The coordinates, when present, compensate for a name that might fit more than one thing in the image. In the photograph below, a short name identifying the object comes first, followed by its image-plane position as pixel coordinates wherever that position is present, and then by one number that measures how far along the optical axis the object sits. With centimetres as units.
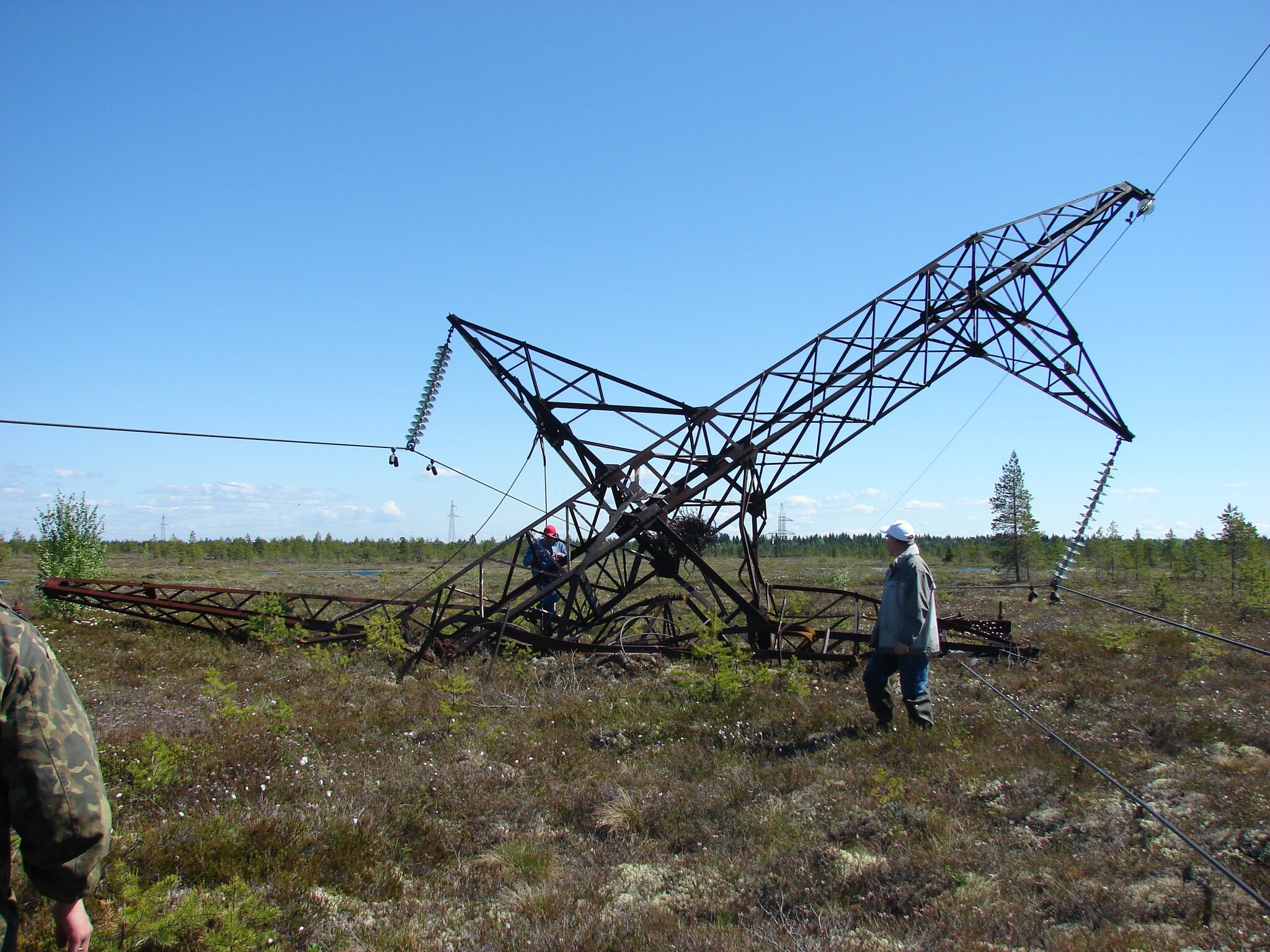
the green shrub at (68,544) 1727
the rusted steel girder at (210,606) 1271
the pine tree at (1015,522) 4762
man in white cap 727
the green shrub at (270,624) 1238
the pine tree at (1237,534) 3575
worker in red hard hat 1262
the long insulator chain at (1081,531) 1166
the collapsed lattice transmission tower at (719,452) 1188
